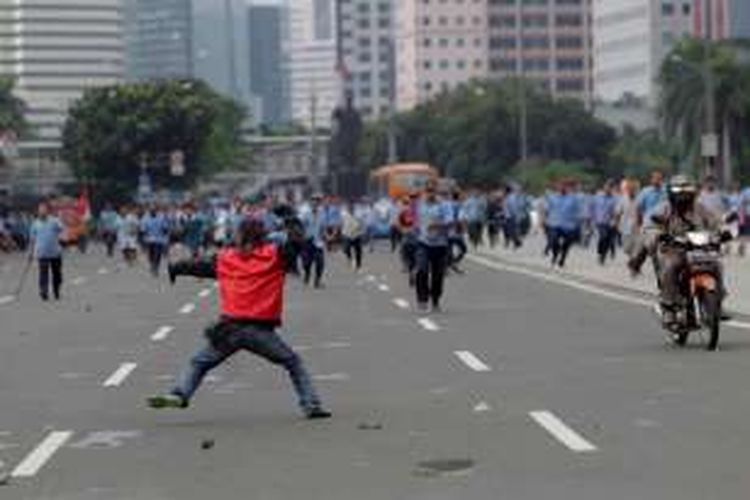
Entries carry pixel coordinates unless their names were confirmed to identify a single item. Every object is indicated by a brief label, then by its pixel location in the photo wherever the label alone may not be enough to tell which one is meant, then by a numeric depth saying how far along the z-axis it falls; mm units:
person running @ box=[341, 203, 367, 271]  42812
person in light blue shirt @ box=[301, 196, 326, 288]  36188
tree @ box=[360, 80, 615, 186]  136375
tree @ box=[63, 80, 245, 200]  112188
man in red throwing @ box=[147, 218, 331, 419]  14234
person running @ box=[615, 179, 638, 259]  33406
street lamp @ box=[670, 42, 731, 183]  47781
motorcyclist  19234
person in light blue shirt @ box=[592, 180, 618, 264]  40344
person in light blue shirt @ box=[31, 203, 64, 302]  33094
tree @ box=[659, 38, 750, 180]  92438
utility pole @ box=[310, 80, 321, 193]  130150
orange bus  87250
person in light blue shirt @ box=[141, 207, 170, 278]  43625
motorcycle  18734
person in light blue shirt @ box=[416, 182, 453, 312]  26875
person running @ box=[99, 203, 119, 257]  67188
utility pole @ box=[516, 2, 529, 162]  111812
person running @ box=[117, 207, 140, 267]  49969
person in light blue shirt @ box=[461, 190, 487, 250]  56434
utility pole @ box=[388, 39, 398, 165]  139500
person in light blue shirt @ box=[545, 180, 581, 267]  39031
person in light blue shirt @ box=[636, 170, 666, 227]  30411
